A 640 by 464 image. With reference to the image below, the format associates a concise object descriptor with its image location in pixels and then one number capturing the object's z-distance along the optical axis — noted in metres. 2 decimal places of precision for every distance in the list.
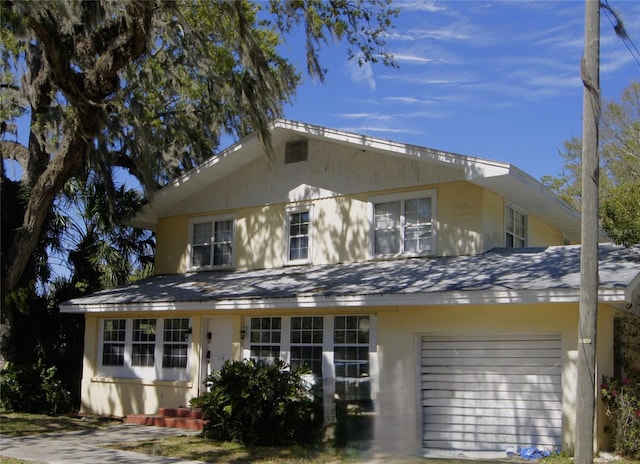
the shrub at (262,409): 12.88
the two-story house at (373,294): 12.62
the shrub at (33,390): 17.06
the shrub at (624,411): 11.53
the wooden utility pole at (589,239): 8.57
